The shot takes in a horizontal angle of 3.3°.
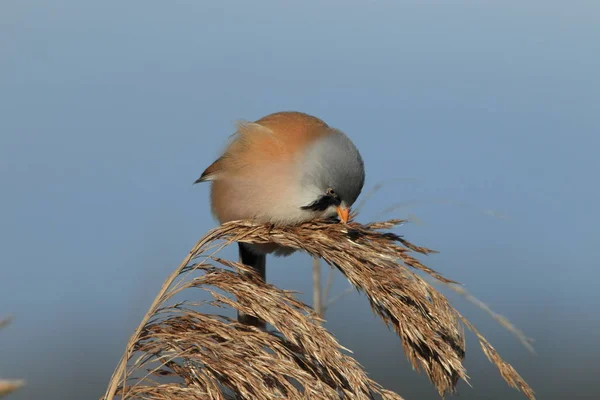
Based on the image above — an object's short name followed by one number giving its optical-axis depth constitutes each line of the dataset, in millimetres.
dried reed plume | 3771
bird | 3841
